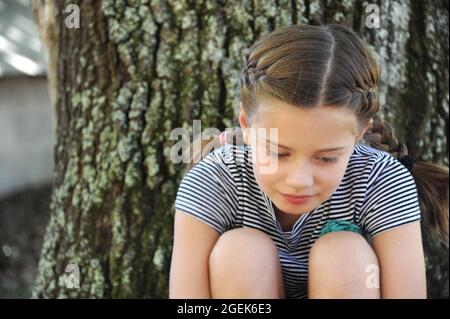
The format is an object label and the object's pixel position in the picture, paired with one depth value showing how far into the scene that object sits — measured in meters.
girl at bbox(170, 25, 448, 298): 1.61
